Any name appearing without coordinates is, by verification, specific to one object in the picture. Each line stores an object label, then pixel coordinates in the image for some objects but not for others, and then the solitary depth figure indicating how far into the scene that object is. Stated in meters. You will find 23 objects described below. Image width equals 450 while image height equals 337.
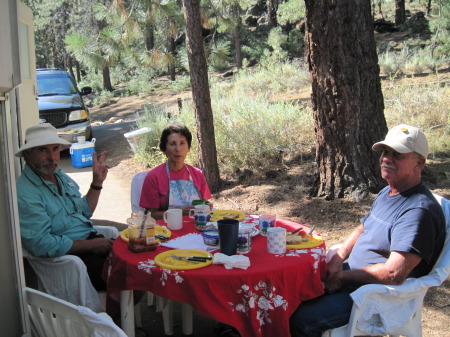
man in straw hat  2.94
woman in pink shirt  3.70
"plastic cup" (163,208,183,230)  3.21
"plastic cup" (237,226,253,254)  2.64
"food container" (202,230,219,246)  2.80
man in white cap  2.45
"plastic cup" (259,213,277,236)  3.02
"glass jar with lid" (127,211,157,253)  2.70
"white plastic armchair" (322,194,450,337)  2.49
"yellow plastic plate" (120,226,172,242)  2.95
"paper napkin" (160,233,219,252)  2.80
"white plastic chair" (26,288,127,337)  2.09
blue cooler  10.09
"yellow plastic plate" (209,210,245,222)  3.41
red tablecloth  2.36
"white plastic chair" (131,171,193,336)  3.31
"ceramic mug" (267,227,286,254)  2.63
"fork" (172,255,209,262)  2.51
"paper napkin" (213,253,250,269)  2.41
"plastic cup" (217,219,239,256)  2.54
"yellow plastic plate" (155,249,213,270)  2.44
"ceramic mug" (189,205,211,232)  3.21
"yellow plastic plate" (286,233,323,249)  2.75
